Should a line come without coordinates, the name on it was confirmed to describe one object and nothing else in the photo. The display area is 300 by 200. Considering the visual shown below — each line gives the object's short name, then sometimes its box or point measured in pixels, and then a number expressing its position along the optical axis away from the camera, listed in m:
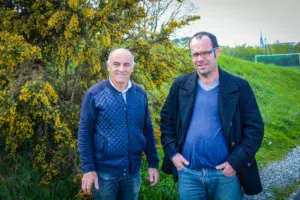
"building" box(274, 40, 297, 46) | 52.77
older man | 2.73
